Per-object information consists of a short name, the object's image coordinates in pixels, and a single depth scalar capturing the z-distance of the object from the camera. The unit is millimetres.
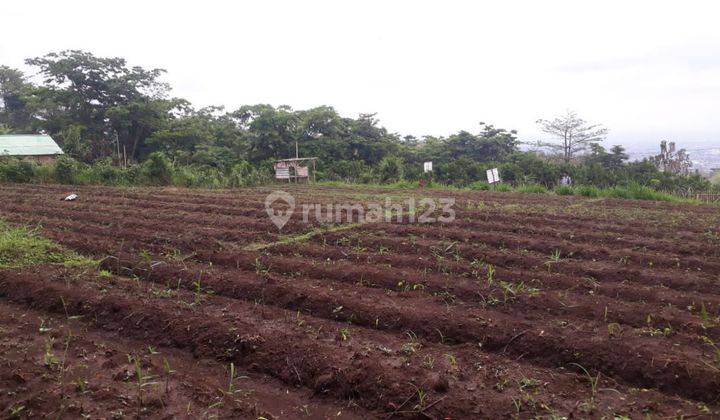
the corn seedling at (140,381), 3134
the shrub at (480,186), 19031
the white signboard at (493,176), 16469
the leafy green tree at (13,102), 32250
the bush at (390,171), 22219
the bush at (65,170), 17328
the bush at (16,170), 16719
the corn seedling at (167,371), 3300
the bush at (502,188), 18203
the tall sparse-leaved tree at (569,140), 27078
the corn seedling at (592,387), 3018
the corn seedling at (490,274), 5227
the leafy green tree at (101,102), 24797
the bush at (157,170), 18344
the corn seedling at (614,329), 3916
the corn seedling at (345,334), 3931
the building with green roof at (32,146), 20797
